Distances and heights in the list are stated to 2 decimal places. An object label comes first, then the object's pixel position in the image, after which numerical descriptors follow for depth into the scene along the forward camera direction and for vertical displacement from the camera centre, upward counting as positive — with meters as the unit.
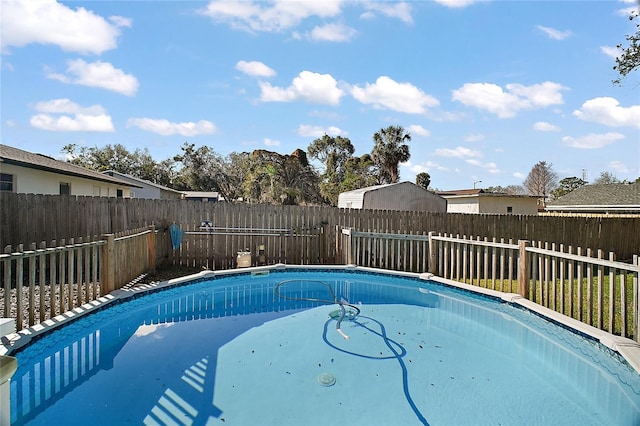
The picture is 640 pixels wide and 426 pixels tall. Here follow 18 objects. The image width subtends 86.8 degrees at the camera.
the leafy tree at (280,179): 32.84 +3.37
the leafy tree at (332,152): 38.53 +7.12
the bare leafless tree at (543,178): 47.12 +4.85
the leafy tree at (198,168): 40.75 +5.53
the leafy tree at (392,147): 33.09 +6.46
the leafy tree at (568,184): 43.06 +3.77
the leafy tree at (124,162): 36.91 +5.93
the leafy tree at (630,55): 10.66 +5.06
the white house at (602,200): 20.06 +0.81
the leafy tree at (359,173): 33.47 +4.26
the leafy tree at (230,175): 40.53 +4.63
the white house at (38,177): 10.27 +1.36
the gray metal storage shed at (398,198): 18.55 +0.83
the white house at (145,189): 26.15 +2.02
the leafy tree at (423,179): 38.09 +3.83
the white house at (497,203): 23.42 +0.68
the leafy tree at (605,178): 45.72 +4.79
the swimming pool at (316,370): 3.12 -1.82
